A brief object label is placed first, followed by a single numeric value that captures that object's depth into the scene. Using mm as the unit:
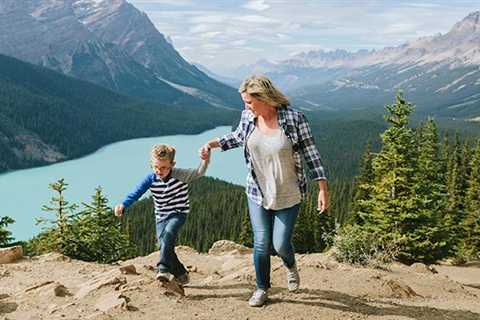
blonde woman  7195
